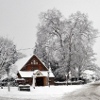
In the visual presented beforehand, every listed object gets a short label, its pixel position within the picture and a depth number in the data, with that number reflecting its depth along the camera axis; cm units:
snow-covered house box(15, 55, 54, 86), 5934
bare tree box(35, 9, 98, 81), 5969
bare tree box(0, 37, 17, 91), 5295
